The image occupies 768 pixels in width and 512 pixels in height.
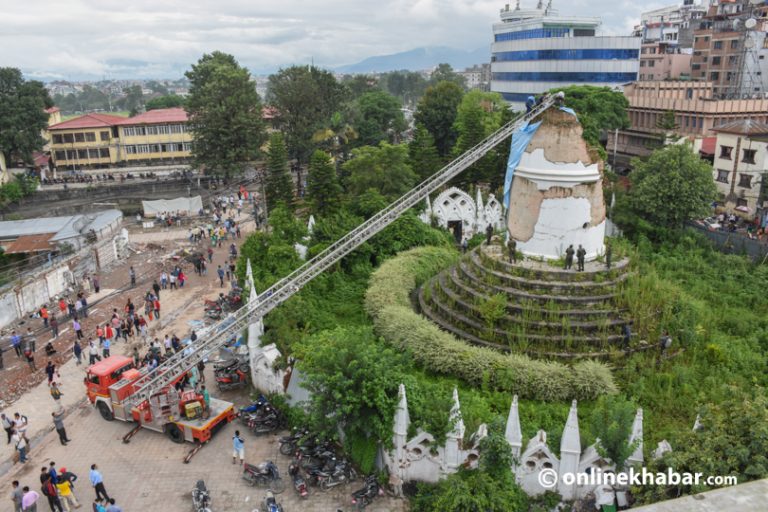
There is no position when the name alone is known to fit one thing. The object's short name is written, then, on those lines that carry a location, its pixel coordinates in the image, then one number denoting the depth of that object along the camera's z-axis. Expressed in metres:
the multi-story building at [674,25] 84.25
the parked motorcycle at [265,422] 16.72
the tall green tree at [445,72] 128.77
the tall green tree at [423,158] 37.56
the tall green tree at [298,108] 48.22
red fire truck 16.47
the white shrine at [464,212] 32.19
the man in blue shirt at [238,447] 15.22
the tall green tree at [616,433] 11.89
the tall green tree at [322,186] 33.09
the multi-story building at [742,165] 32.50
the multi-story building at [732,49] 55.57
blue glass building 58.03
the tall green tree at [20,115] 49.75
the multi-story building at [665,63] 70.19
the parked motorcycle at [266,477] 14.48
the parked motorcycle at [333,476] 14.24
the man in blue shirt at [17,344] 22.20
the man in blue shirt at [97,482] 14.03
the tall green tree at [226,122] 46.94
